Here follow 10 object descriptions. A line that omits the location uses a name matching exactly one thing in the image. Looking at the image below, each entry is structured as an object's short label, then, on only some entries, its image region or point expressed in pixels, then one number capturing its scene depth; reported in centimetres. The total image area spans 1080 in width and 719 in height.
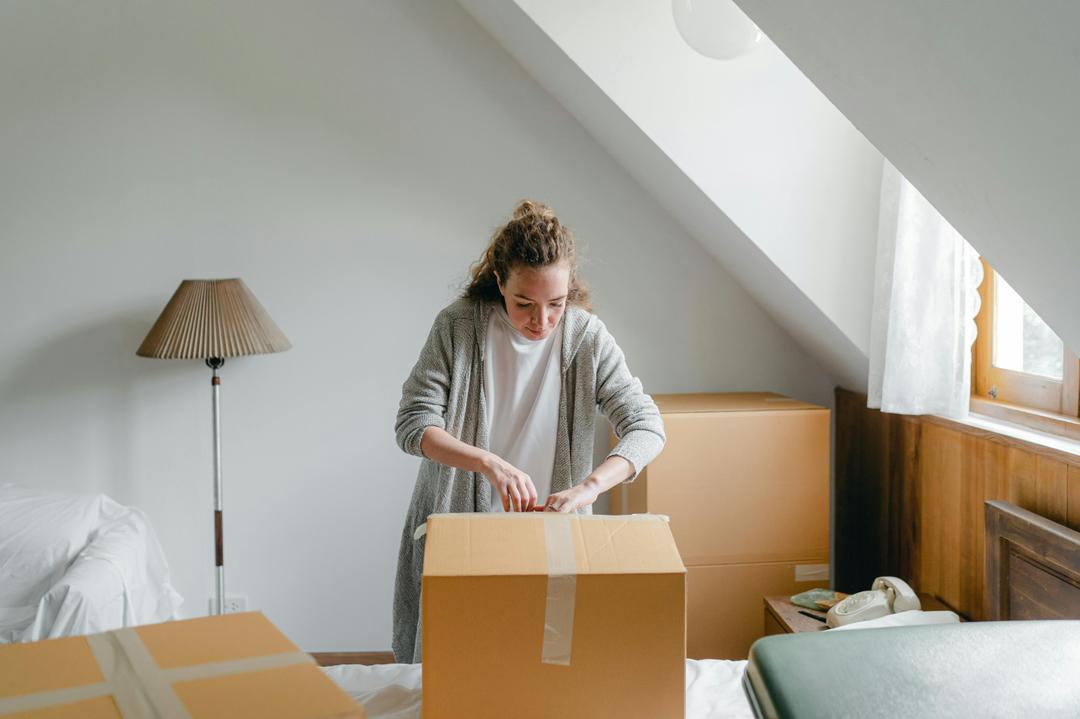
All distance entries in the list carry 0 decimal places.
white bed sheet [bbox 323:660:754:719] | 131
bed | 71
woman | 184
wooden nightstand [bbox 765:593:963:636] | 233
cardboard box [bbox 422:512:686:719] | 114
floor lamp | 268
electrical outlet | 302
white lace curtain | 215
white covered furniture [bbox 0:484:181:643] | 210
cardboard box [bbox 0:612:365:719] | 87
